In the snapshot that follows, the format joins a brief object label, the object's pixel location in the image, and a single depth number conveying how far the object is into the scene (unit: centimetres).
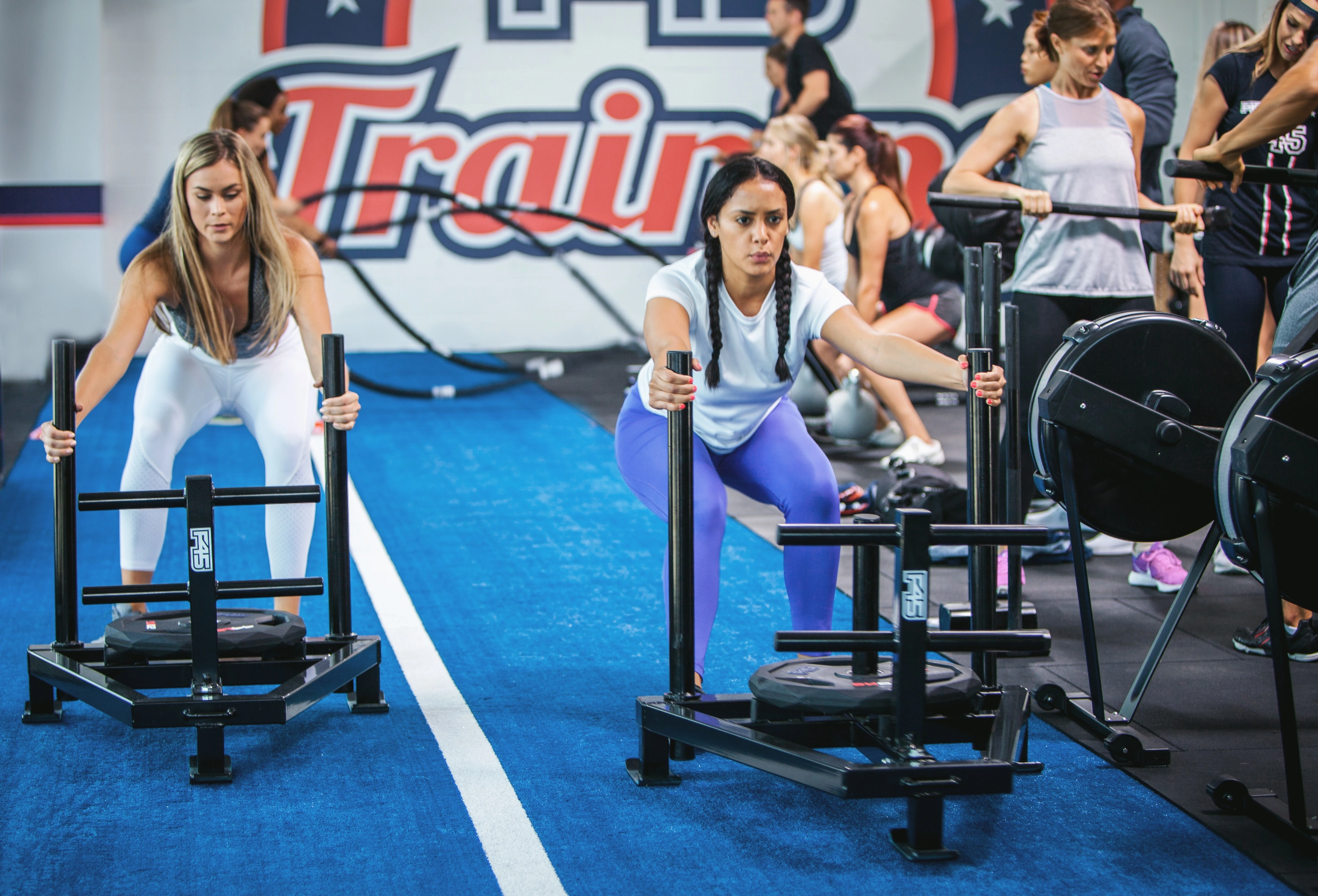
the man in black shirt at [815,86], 1062
